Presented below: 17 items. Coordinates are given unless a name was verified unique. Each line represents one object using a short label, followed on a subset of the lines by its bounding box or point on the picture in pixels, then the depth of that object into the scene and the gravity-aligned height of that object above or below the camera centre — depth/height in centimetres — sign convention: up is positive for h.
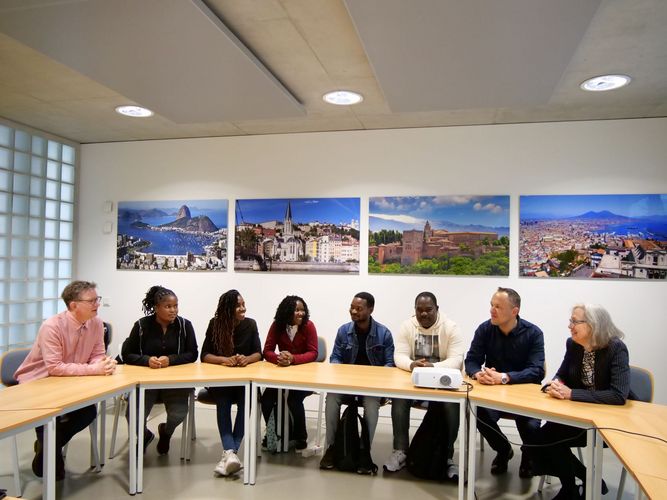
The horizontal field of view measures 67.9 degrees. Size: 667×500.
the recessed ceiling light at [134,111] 431 +137
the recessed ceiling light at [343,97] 384 +137
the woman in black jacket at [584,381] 277 -62
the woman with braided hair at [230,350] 354 -63
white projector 301 -65
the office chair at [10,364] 334 -69
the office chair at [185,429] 368 -122
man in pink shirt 315 -60
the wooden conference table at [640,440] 182 -74
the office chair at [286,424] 382 -121
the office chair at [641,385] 315 -70
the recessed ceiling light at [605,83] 339 +135
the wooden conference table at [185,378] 314 -72
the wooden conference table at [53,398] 242 -72
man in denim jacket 386 -56
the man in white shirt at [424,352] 346 -61
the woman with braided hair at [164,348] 364 -61
